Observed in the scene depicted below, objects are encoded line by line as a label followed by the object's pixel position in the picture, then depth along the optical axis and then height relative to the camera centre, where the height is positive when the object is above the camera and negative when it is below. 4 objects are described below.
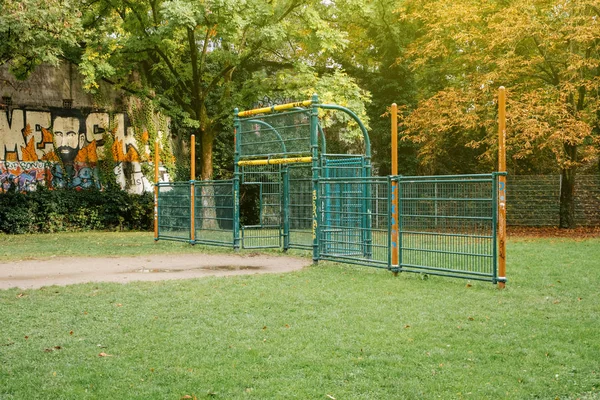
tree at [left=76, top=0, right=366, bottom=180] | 19.08 +4.67
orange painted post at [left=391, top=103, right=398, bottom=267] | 10.61 -0.13
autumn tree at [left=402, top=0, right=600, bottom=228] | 21.09 +4.14
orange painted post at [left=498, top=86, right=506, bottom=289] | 9.22 -0.18
